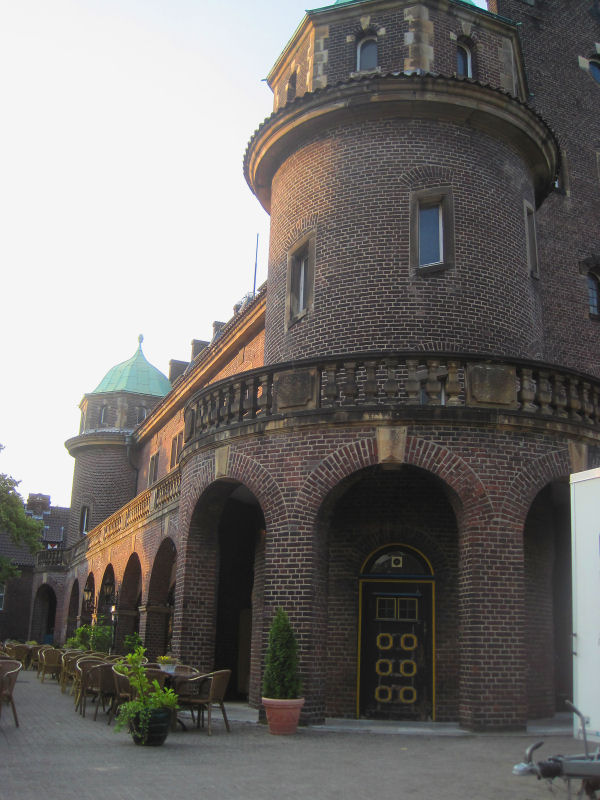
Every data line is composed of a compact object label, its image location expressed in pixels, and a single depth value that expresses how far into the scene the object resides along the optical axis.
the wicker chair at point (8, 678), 12.40
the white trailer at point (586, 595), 7.24
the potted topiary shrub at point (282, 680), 11.59
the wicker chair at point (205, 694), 12.29
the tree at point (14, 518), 33.47
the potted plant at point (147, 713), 10.51
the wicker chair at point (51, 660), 22.66
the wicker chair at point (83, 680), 14.75
